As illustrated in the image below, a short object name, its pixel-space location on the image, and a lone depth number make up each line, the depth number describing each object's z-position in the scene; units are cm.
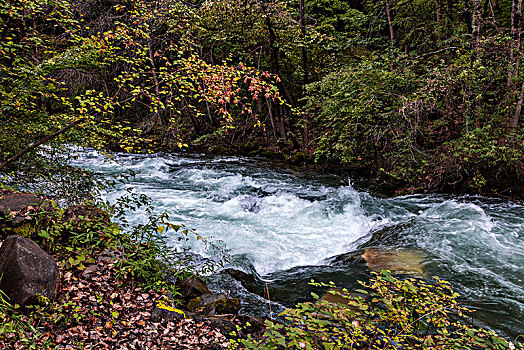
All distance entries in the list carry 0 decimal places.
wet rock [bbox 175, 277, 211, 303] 398
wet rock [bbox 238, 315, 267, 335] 346
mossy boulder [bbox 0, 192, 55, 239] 363
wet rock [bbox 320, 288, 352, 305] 424
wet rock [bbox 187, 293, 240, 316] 375
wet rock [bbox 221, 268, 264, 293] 480
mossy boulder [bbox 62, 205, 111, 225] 408
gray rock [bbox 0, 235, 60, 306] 279
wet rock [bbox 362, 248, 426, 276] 502
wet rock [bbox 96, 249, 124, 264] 390
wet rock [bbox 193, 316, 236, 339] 339
